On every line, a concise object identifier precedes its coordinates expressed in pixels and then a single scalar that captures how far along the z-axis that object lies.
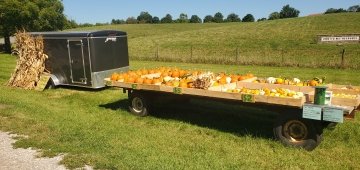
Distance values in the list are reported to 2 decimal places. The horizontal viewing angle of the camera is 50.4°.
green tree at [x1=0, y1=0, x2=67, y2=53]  36.97
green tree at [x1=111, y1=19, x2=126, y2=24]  138.77
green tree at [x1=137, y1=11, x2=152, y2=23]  141.84
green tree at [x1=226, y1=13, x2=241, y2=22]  137.50
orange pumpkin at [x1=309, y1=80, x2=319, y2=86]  8.00
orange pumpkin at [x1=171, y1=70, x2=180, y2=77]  10.03
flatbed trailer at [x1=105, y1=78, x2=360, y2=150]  6.29
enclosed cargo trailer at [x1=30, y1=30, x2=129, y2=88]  13.21
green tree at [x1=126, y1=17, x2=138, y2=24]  139.18
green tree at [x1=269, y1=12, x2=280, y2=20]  123.01
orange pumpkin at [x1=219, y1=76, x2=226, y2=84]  8.53
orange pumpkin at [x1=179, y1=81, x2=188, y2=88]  8.30
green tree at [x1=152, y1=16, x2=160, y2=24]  141.77
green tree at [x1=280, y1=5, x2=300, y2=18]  124.38
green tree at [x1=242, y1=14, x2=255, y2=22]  133.88
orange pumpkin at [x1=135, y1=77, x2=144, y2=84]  9.21
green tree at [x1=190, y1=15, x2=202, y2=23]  142.38
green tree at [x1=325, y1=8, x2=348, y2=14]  106.94
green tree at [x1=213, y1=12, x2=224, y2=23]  135.88
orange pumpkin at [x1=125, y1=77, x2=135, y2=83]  9.46
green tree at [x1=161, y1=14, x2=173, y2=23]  137.75
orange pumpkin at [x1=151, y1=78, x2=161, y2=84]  8.96
